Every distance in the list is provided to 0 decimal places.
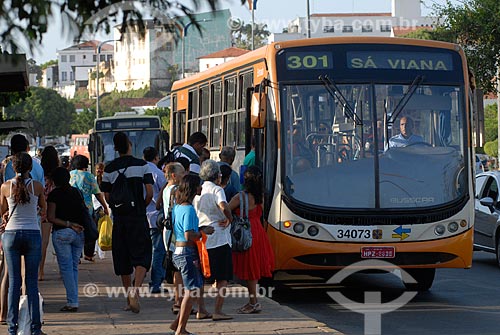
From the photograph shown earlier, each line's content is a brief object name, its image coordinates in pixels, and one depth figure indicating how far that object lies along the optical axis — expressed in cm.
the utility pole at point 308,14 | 4454
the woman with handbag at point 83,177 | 1529
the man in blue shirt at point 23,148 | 1184
